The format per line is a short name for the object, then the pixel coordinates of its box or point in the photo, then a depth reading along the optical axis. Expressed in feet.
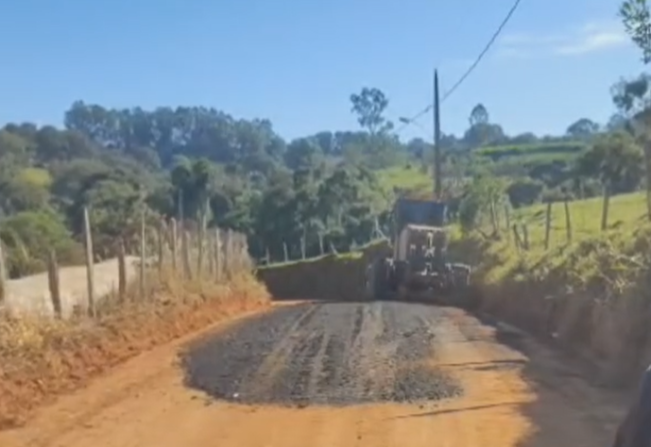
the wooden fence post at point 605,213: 76.95
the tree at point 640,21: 47.39
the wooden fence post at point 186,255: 89.86
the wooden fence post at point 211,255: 102.37
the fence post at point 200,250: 95.40
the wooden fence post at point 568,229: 82.33
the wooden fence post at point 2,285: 50.42
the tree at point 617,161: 154.61
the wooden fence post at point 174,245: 85.87
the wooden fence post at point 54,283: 55.52
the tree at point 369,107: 427.33
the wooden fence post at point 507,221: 118.01
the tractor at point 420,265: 111.14
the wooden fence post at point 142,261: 73.82
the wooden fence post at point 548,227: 90.68
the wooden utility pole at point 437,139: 148.25
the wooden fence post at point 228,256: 112.78
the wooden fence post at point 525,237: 100.84
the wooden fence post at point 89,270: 59.36
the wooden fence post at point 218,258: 105.29
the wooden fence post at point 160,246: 81.51
